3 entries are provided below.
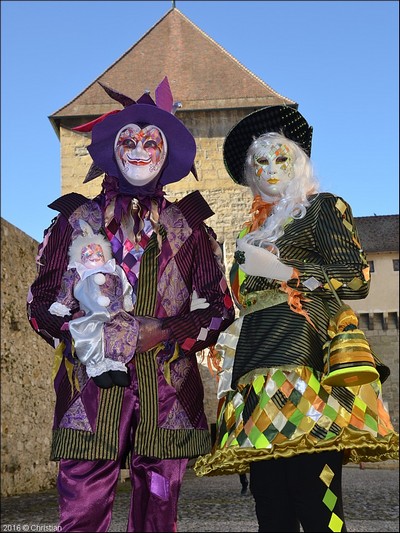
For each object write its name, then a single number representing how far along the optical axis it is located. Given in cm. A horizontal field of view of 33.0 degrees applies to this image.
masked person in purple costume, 215
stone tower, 1535
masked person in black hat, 214
